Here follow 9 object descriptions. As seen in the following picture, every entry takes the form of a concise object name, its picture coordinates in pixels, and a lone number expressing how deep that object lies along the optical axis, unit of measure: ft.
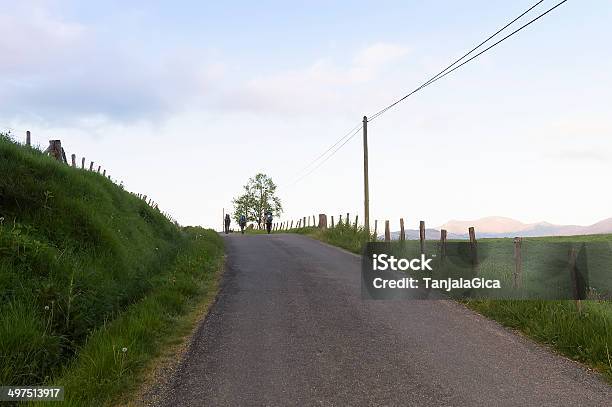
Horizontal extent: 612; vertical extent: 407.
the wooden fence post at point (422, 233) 45.17
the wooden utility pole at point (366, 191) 81.00
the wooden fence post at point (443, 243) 40.88
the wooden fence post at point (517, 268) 31.17
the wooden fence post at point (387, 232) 63.52
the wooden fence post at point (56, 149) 52.75
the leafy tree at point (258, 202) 249.34
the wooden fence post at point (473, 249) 36.94
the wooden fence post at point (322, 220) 108.75
